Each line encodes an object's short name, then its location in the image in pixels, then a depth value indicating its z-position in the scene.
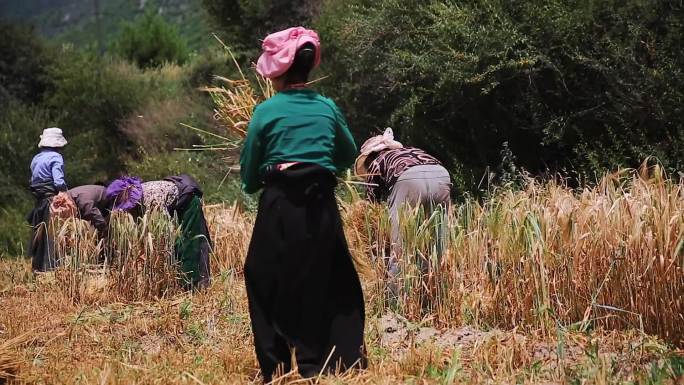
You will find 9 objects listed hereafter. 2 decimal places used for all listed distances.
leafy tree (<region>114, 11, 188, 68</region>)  66.56
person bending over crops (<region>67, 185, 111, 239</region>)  15.98
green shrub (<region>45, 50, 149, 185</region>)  40.03
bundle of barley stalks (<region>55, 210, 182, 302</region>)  14.03
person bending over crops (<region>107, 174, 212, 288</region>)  14.67
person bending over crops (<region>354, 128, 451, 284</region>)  11.87
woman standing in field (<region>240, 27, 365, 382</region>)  8.86
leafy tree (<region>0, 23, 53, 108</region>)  43.19
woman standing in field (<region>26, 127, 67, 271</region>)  18.41
